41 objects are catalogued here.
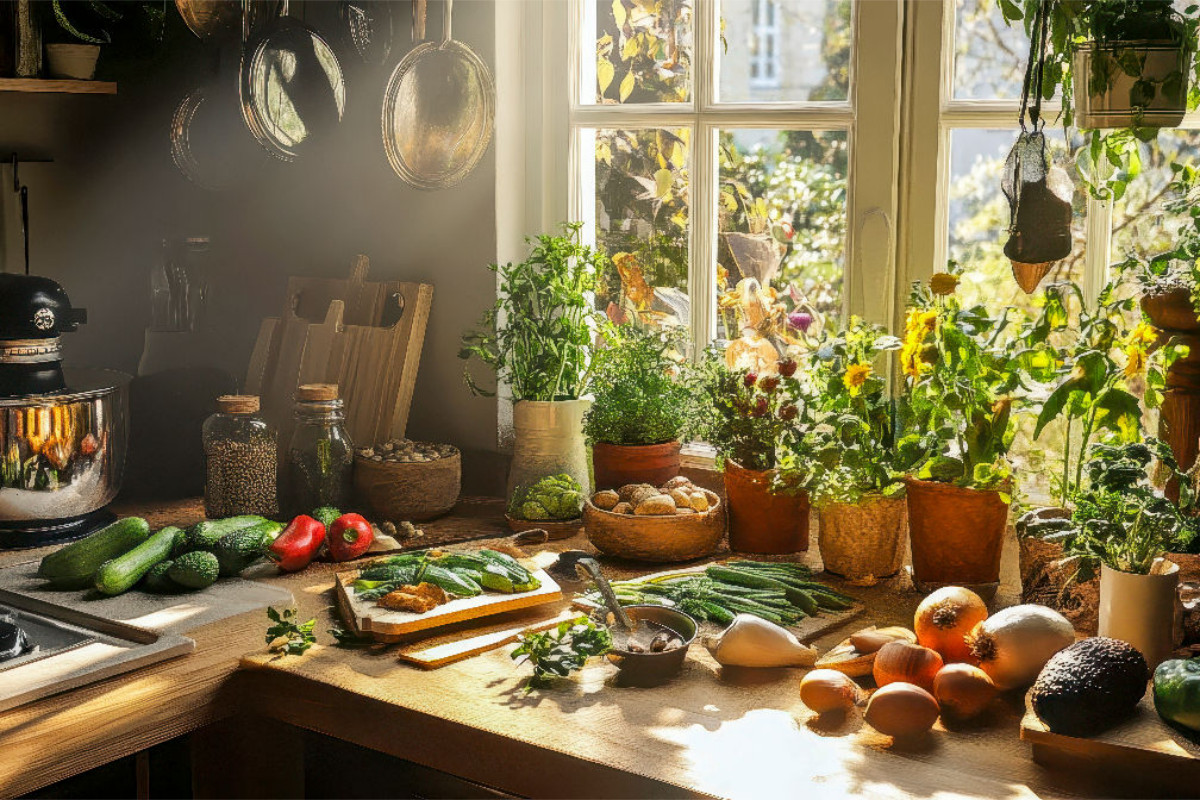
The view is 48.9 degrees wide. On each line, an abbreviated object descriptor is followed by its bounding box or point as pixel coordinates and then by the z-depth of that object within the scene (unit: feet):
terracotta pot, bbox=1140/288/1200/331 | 5.56
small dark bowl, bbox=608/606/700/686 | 5.13
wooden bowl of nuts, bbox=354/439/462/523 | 7.45
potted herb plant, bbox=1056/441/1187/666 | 4.80
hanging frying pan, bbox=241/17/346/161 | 7.87
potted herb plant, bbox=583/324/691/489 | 7.13
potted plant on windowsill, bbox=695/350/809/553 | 6.68
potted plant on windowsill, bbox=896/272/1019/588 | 5.92
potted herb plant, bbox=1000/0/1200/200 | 5.12
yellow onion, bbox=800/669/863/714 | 4.80
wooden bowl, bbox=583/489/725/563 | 6.56
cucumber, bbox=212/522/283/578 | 6.46
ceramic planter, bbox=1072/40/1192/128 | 5.12
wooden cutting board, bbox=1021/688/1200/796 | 4.14
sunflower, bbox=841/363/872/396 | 6.19
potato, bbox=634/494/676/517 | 6.59
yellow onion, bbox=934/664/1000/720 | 4.70
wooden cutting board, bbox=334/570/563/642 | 5.54
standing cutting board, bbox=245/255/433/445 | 8.11
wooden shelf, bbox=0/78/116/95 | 8.10
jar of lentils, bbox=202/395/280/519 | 7.34
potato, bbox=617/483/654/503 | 6.81
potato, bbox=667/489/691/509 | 6.71
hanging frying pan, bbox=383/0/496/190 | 7.73
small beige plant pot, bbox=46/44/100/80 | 8.42
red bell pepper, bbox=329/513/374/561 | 6.75
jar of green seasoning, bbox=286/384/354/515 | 7.36
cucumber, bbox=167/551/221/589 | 6.18
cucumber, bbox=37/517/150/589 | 6.23
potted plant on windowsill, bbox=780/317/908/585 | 6.26
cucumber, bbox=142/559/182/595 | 6.20
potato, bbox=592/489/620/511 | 6.72
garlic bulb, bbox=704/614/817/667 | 5.26
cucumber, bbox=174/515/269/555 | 6.52
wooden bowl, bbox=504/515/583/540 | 7.22
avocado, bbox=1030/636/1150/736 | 4.27
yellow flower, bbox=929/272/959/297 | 5.88
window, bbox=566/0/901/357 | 7.04
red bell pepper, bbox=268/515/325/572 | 6.58
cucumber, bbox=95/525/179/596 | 6.10
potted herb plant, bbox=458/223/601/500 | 7.42
